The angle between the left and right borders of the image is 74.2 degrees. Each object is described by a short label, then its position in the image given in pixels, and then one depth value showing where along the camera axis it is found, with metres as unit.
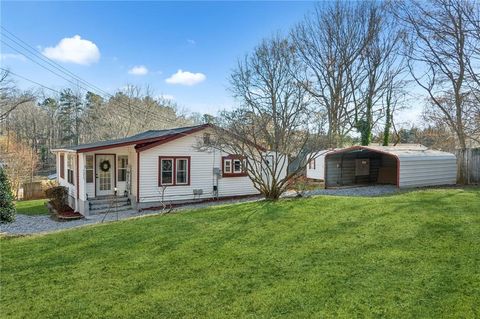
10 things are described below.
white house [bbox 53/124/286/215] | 13.18
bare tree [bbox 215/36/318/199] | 11.48
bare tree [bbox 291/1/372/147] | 25.11
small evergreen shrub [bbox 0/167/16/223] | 9.25
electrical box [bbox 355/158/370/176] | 19.69
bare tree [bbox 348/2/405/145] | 24.84
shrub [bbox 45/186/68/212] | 14.27
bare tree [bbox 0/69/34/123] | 20.45
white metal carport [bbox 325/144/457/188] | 16.15
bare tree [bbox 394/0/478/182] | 16.55
